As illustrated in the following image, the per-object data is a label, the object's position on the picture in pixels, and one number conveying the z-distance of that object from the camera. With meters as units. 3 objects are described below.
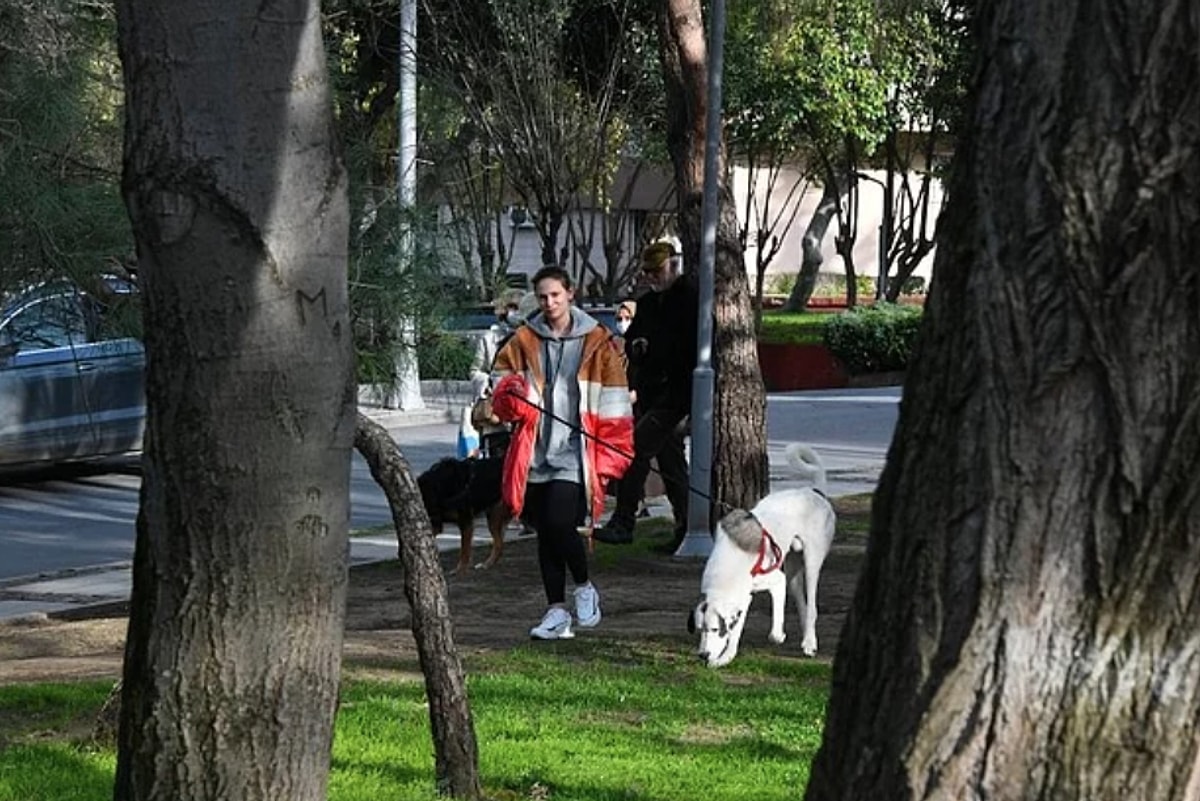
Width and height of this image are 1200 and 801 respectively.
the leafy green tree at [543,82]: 27.03
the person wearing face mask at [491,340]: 15.28
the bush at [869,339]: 33.47
